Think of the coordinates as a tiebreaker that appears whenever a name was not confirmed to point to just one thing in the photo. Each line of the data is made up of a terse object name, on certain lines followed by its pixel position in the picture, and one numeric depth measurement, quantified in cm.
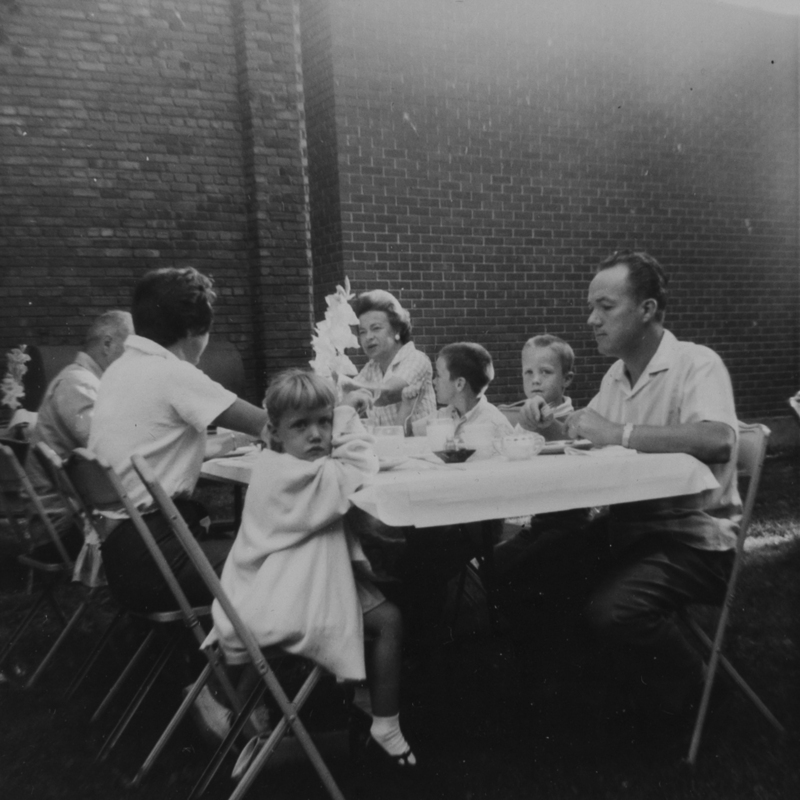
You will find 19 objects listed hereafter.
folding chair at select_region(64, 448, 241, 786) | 294
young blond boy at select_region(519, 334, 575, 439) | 447
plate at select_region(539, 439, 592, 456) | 340
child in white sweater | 272
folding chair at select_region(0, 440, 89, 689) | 405
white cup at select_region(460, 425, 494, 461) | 337
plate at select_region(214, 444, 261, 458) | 420
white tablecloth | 272
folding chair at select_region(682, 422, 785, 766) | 307
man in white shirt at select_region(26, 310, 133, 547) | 485
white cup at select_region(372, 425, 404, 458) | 361
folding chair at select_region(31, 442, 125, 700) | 336
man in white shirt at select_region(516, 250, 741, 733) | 312
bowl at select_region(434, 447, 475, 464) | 334
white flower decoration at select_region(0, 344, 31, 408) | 708
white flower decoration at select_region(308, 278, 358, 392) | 380
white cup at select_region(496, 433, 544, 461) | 321
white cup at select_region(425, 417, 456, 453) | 362
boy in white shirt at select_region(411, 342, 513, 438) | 446
